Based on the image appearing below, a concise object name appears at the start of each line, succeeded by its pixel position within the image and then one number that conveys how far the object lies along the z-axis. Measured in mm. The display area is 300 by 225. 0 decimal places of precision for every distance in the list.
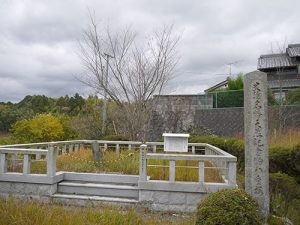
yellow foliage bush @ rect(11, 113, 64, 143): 14477
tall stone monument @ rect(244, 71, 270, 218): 5410
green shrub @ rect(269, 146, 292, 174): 9047
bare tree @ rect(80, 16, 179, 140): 16703
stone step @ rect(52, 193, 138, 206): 7327
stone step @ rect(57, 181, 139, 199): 7629
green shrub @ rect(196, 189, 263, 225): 4625
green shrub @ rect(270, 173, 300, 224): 6559
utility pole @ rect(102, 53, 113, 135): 17656
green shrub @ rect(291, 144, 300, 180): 8555
